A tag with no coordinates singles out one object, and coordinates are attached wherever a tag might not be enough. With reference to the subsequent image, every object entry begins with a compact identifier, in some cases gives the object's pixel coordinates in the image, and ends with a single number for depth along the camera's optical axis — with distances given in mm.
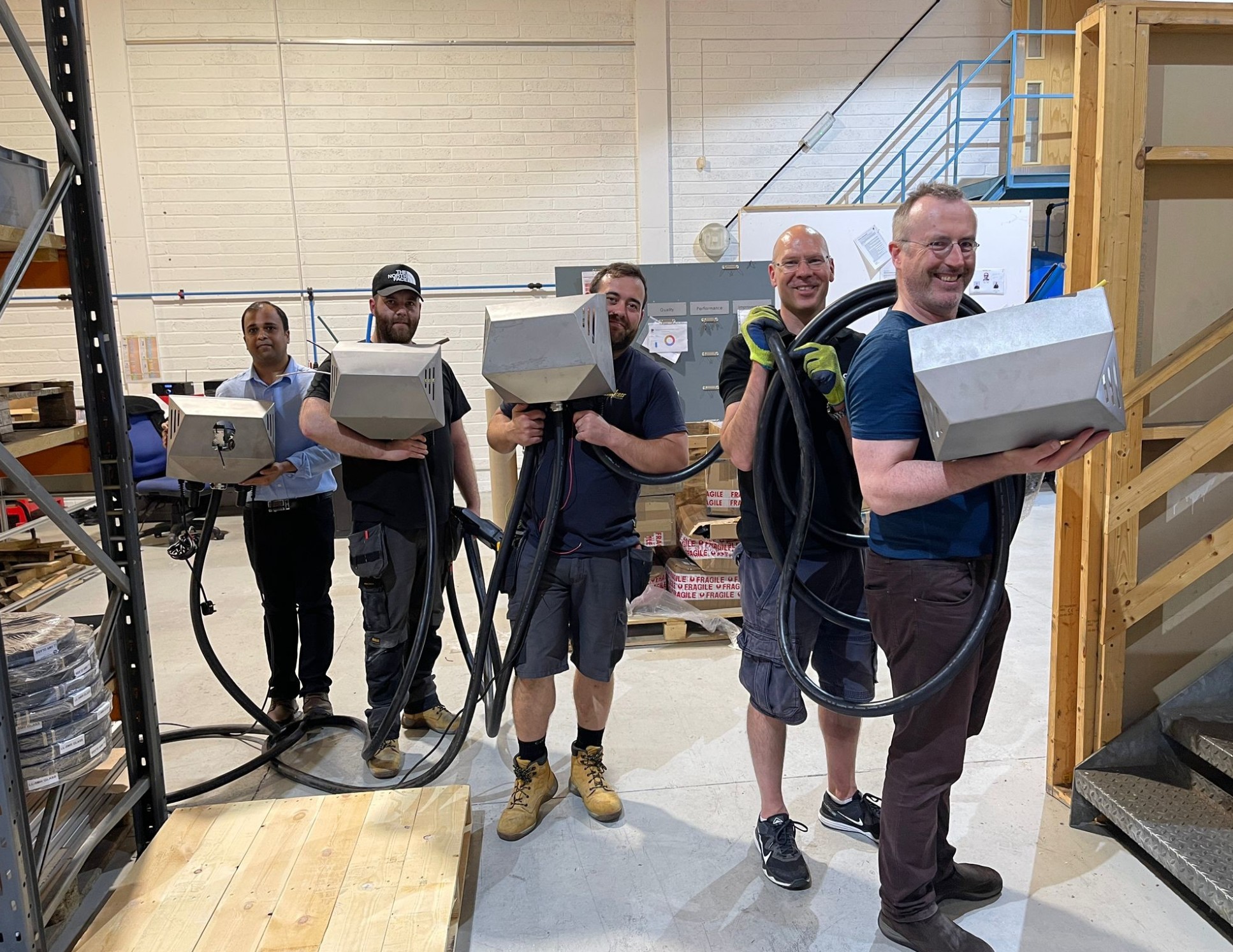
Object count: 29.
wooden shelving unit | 2105
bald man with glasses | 2012
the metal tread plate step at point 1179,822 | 1862
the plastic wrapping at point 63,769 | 1729
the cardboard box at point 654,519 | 3885
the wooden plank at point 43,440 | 1779
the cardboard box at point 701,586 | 3789
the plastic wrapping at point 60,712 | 1716
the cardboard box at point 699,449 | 3809
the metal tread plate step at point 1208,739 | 2086
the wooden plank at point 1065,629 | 2297
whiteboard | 5613
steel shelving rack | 1592
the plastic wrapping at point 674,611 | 3748
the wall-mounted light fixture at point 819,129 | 6832
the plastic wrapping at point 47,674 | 1712
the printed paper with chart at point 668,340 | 5098
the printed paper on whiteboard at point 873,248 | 5711
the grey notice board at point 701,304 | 5012
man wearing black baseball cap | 2506
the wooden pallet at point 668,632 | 3730
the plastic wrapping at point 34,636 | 1721
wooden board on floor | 1742
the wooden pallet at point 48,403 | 1953
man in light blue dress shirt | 2799
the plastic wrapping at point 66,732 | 1729
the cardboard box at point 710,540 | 3707
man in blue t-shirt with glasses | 1567
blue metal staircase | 6785
